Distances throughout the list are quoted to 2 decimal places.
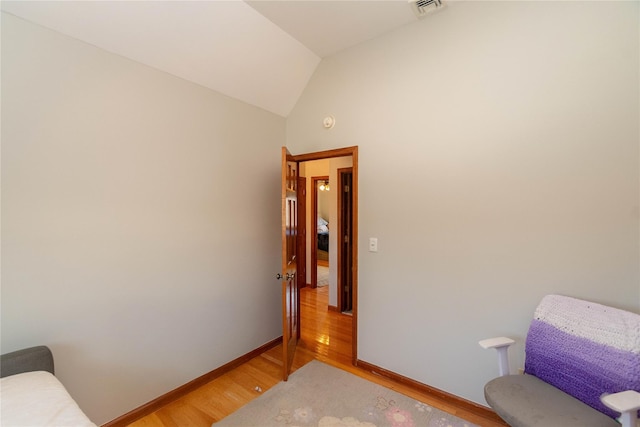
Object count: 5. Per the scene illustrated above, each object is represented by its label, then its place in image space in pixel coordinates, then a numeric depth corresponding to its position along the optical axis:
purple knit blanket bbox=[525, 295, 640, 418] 1.29
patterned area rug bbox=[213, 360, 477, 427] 1.90
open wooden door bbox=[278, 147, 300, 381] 2.38
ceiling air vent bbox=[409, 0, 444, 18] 1.97
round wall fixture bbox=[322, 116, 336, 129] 2.73
